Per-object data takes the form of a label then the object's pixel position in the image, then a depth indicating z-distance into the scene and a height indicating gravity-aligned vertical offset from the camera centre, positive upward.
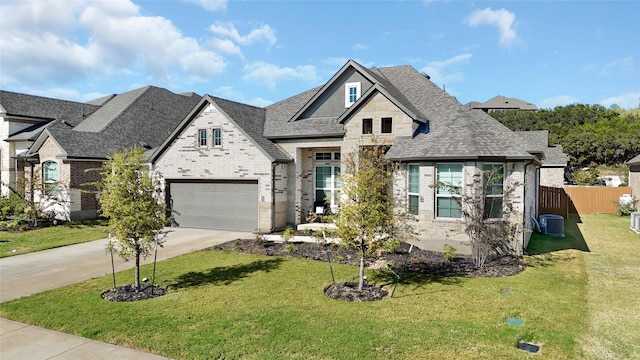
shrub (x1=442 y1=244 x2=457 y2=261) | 11.45 -2.35
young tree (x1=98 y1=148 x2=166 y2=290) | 8.77 -0.69
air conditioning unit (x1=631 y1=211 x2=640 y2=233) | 18.45 -2.34
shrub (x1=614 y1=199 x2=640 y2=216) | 25.19 -2.17
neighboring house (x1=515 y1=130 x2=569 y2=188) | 27.69 +0.77
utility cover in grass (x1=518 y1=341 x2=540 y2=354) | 6.27 -2.89
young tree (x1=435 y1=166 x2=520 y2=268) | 11.73 -1.26
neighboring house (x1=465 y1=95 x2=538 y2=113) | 87.88 +16.42
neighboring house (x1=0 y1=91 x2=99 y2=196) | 26.30 +3.77
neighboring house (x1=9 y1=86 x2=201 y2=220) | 21.39 +2.44
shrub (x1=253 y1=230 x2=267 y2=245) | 14.93 -2.48
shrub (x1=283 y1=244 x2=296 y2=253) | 13.37 -2.60
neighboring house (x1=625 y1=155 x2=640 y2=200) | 27.98 -0.20
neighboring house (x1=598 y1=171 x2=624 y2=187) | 45.62 -0.56
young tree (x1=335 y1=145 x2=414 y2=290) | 8.74 -0.83
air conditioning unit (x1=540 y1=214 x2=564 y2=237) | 17.64 -2.38
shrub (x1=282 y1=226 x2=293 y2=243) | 14.95 -2.43
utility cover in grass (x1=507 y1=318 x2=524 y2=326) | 7.25 -2.85
